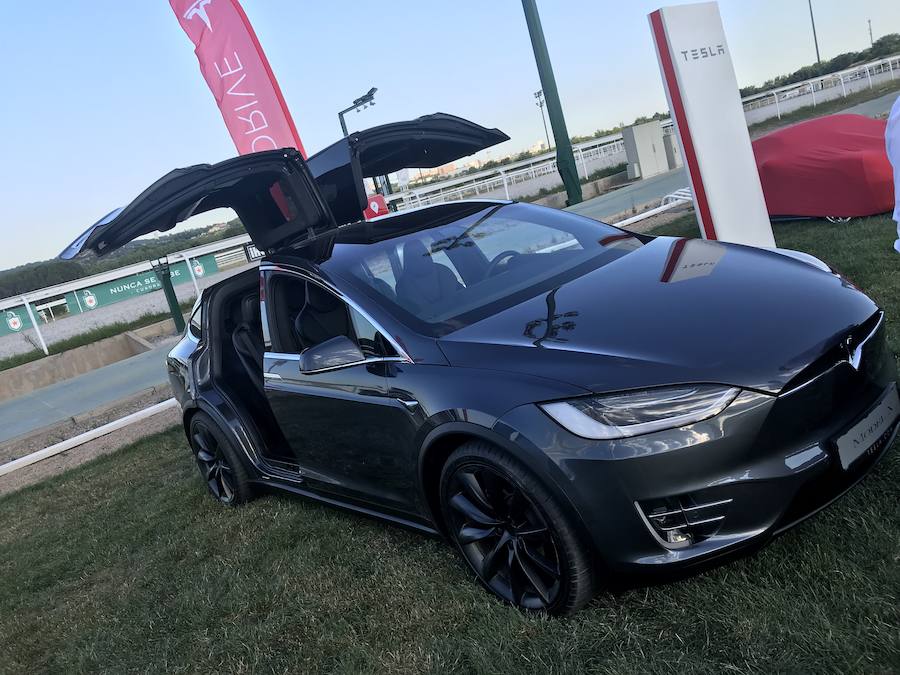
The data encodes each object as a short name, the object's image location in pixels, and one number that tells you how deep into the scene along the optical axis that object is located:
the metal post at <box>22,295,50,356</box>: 17.33
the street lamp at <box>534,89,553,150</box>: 56.60
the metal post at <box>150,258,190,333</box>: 15.81
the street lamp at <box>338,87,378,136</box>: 30.47
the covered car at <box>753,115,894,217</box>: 7.35
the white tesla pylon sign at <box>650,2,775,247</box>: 6.62
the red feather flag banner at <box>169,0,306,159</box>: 12.86
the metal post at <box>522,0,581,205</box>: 11.85
